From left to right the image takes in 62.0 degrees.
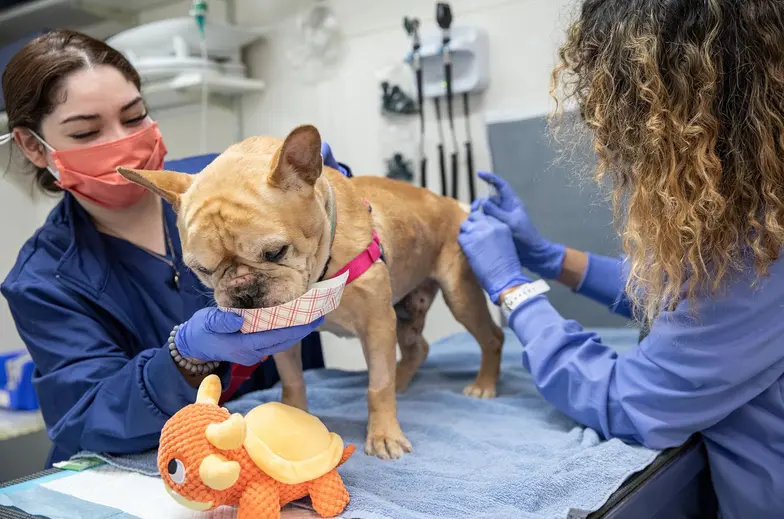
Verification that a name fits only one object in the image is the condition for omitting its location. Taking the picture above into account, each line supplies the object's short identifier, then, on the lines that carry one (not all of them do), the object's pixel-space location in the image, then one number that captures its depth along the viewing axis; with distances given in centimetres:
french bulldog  99
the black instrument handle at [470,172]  234
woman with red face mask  117
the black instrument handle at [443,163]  237
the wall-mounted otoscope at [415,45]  231
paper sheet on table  97
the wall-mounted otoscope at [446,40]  223
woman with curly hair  98
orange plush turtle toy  85
